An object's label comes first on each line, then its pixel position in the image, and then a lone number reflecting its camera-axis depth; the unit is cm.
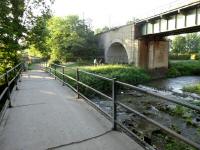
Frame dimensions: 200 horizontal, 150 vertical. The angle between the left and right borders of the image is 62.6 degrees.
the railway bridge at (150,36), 1368
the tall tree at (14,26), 1384
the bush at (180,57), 3648
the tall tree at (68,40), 2668
